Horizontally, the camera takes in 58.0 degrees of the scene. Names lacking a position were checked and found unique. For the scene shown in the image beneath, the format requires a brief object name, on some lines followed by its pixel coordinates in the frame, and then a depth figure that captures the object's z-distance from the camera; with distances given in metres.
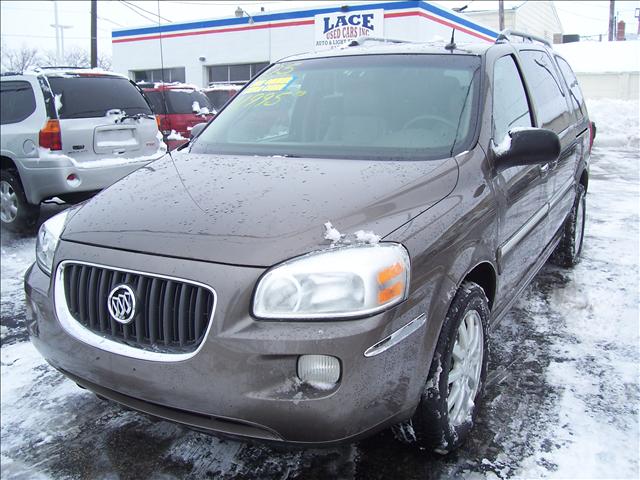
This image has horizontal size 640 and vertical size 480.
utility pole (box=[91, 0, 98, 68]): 21.77
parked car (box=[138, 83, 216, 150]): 11.25
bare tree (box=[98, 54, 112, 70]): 49.48
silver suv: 6.06
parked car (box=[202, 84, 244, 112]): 15.48
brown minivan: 1.84
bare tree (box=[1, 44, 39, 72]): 42.78
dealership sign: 18.66
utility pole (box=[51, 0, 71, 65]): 37.06
